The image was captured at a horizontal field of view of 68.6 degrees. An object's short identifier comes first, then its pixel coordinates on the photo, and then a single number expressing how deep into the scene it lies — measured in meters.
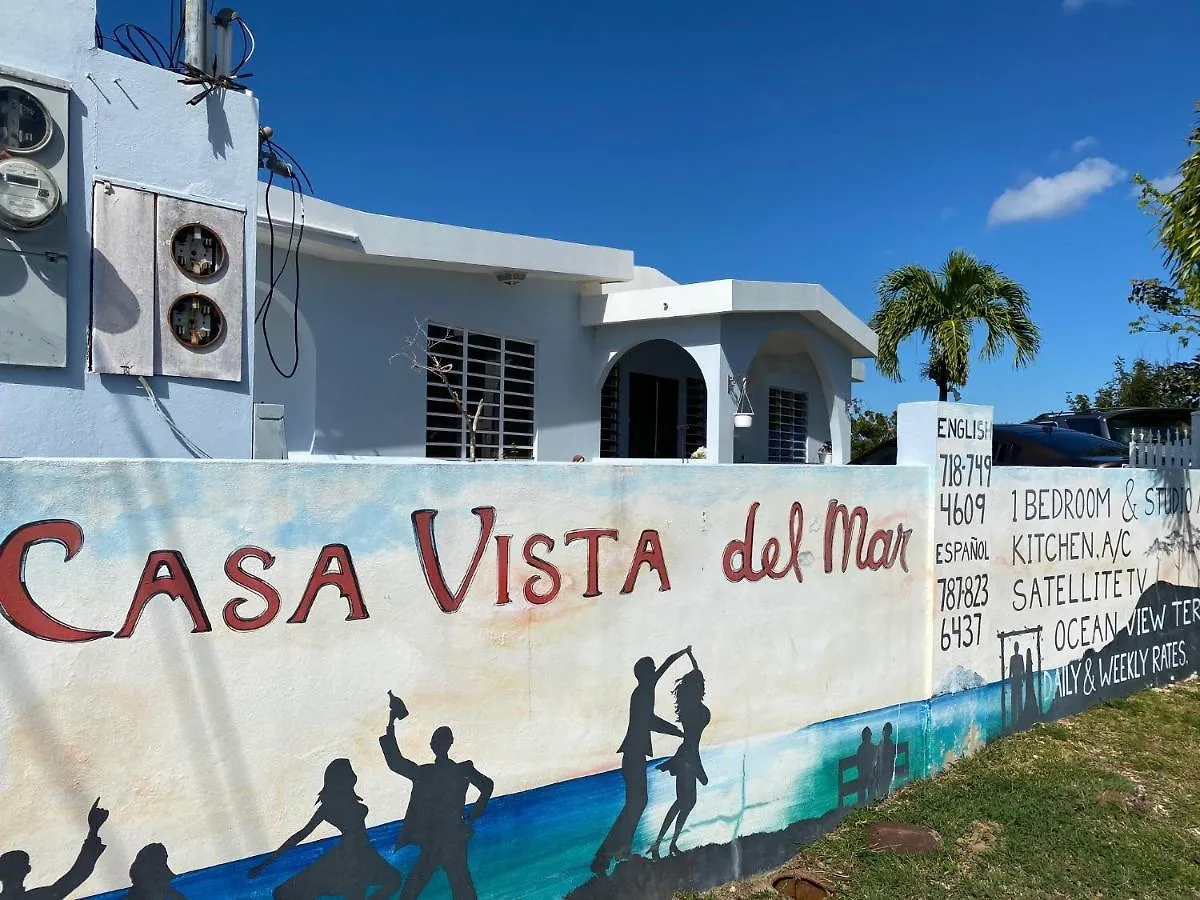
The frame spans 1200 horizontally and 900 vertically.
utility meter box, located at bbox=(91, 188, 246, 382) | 4.12
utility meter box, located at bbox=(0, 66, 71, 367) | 3.80
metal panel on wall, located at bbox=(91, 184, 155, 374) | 4.10
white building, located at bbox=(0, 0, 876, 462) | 4.00
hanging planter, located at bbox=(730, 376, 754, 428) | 9.14
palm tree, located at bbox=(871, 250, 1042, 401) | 13.91
